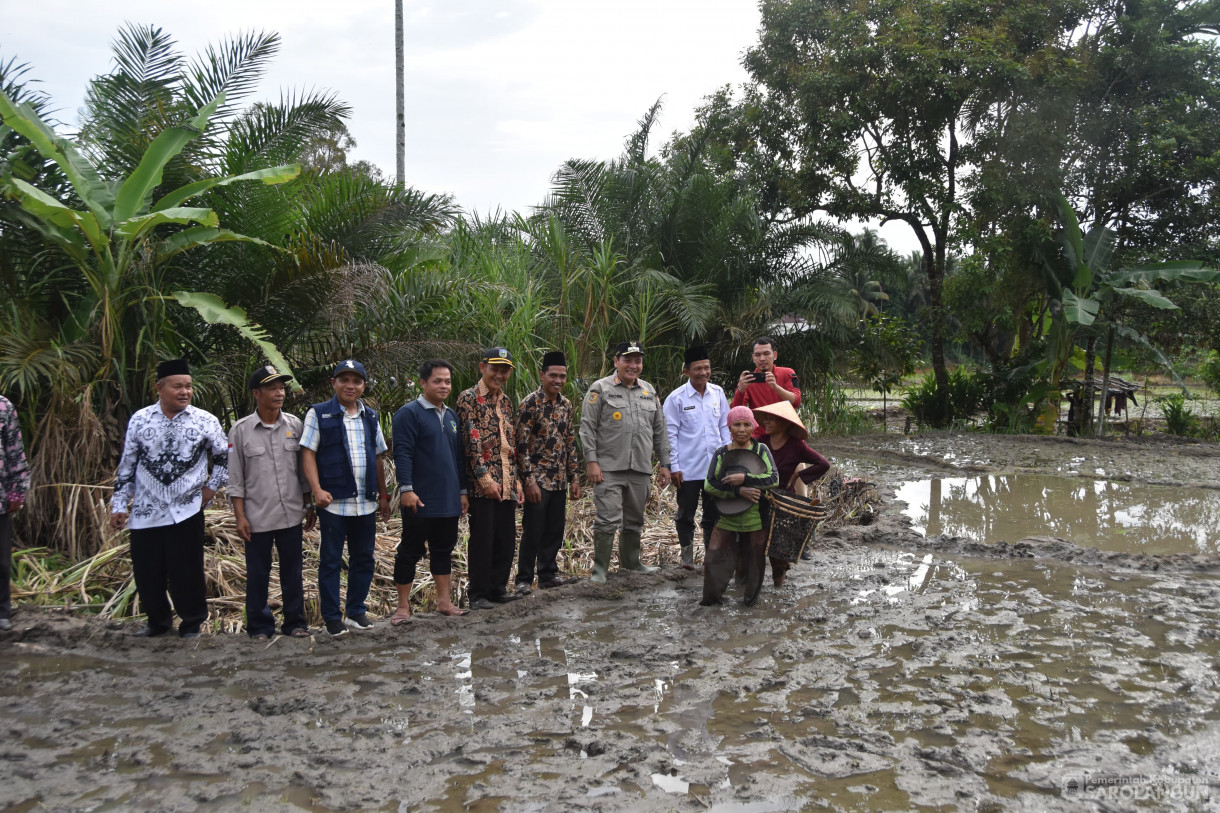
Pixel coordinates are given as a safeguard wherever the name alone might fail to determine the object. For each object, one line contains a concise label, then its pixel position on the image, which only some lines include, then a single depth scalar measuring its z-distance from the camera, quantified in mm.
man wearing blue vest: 5453
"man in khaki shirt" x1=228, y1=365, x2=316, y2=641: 5352
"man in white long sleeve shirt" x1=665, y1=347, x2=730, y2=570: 7156
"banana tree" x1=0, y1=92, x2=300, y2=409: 6258
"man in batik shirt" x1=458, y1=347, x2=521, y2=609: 6070
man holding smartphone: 7352
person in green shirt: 6168
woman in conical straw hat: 6645
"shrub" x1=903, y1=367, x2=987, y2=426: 18875
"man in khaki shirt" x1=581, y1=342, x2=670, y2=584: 6781
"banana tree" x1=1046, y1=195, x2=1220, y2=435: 15602
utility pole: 16609
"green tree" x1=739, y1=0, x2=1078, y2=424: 16266
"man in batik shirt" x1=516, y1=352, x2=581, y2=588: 6527
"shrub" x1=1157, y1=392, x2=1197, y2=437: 18453
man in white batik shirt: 5277
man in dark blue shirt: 5777
